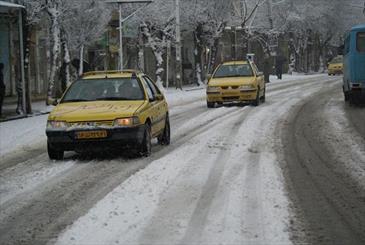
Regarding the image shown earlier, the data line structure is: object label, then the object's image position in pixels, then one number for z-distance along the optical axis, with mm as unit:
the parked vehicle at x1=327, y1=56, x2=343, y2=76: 58812
